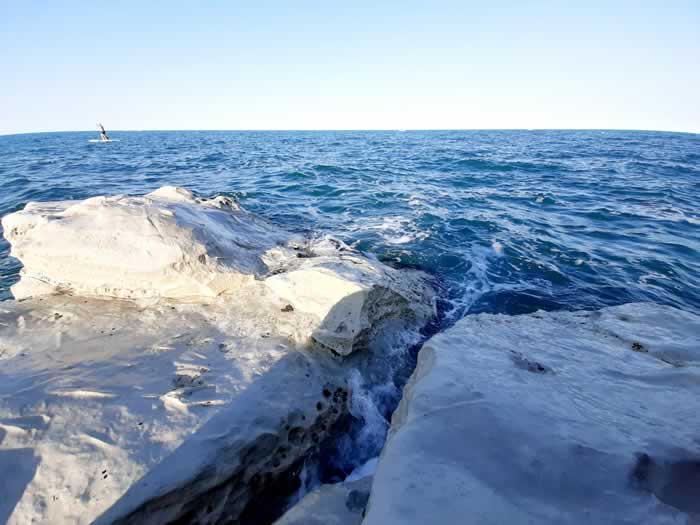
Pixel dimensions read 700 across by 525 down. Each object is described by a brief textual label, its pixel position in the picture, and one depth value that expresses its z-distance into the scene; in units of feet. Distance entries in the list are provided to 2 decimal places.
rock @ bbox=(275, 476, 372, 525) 6.54
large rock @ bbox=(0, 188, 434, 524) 7.17
